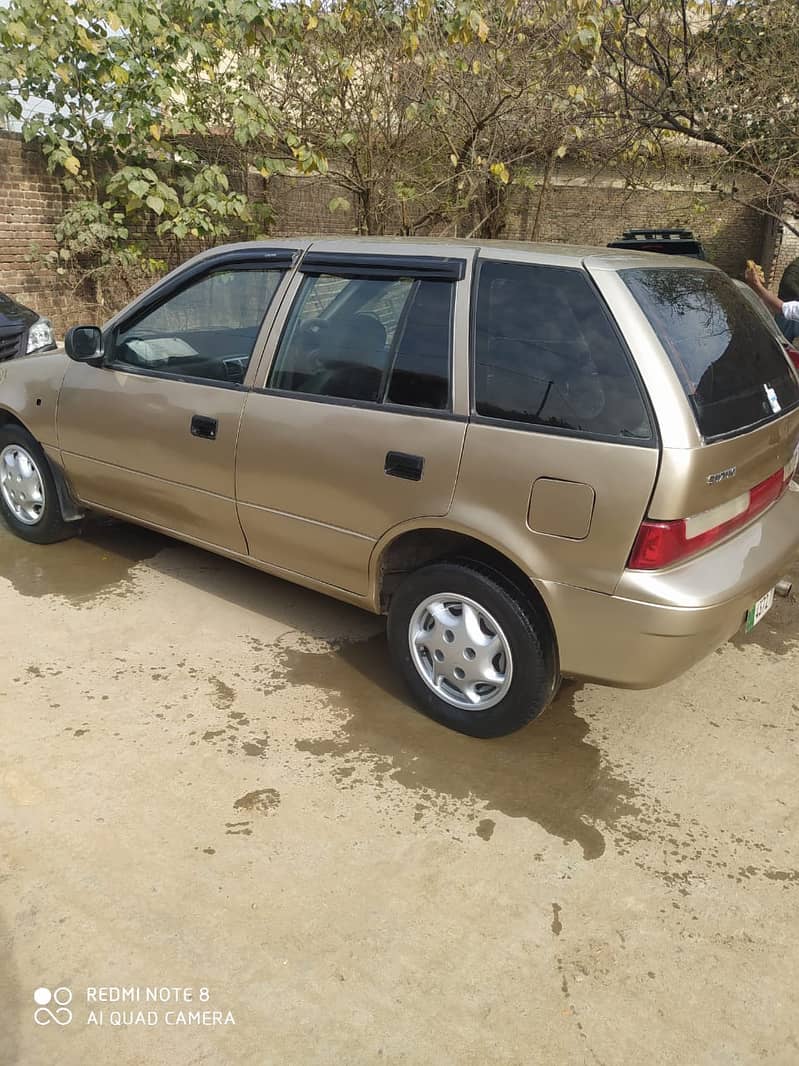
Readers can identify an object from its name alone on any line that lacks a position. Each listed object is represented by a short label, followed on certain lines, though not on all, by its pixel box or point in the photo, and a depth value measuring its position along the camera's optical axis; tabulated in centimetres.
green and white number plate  296
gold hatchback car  257
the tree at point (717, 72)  690
